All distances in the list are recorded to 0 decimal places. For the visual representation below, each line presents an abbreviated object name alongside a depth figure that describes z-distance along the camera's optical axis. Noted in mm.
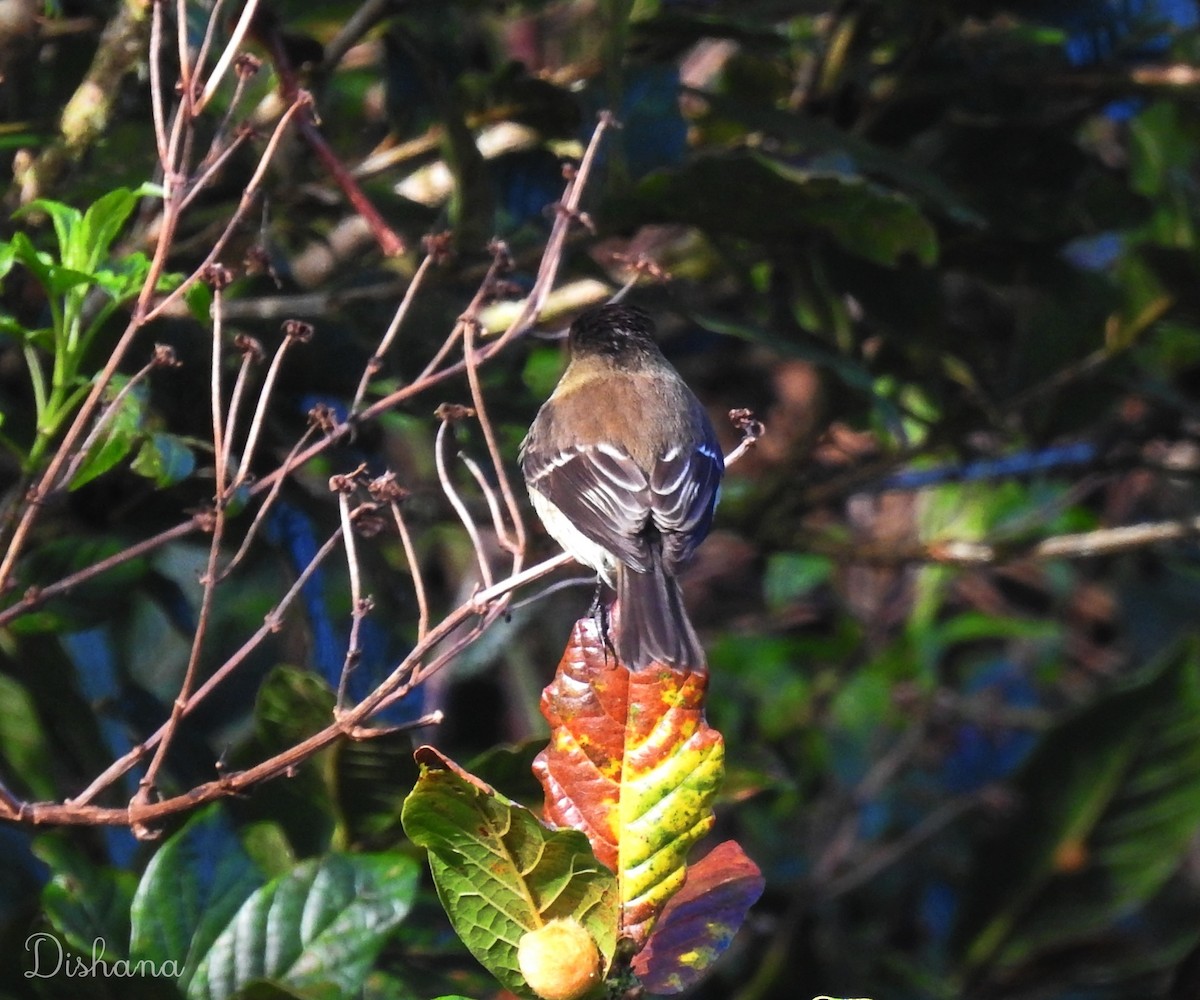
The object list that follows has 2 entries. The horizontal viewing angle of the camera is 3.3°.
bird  5606
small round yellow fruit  5277
